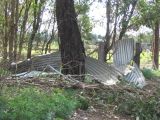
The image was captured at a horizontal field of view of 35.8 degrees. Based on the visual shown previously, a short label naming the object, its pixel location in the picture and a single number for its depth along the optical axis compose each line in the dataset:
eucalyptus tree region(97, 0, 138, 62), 8.53
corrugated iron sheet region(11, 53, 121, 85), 6.07
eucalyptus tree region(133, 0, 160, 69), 8.81
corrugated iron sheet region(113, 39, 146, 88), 6.86
